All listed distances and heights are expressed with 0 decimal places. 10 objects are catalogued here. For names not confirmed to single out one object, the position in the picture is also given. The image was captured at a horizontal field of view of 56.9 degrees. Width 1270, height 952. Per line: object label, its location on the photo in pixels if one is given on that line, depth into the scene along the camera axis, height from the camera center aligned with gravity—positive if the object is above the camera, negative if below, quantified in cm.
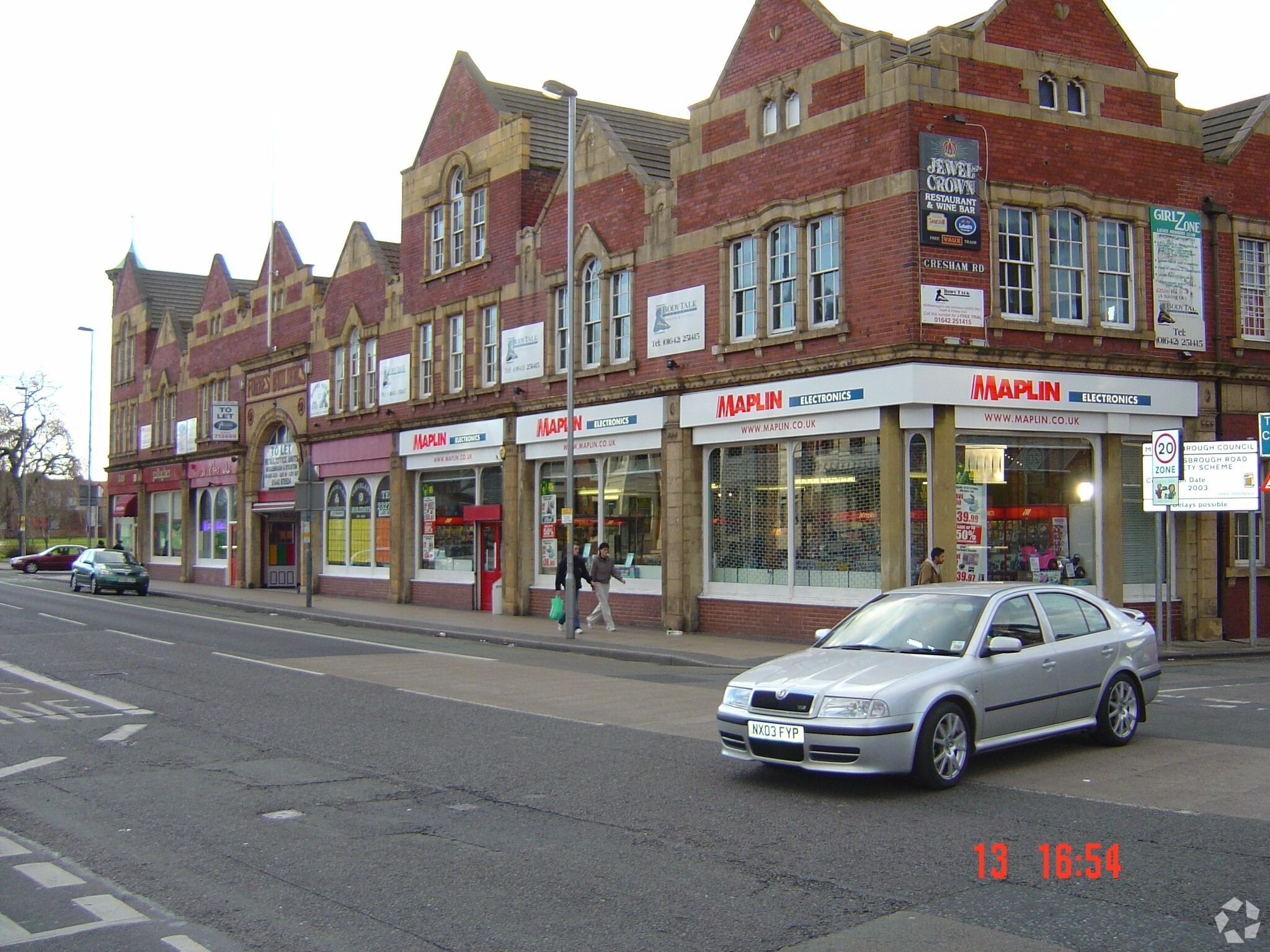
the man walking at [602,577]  2312 -98
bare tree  8050 +616
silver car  839 -121
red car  6084 -168
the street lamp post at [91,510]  5584 +96
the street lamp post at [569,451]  2114 +144
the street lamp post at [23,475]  6988 +347
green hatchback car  3944 -149
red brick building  1922 +378
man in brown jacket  1756 -70
